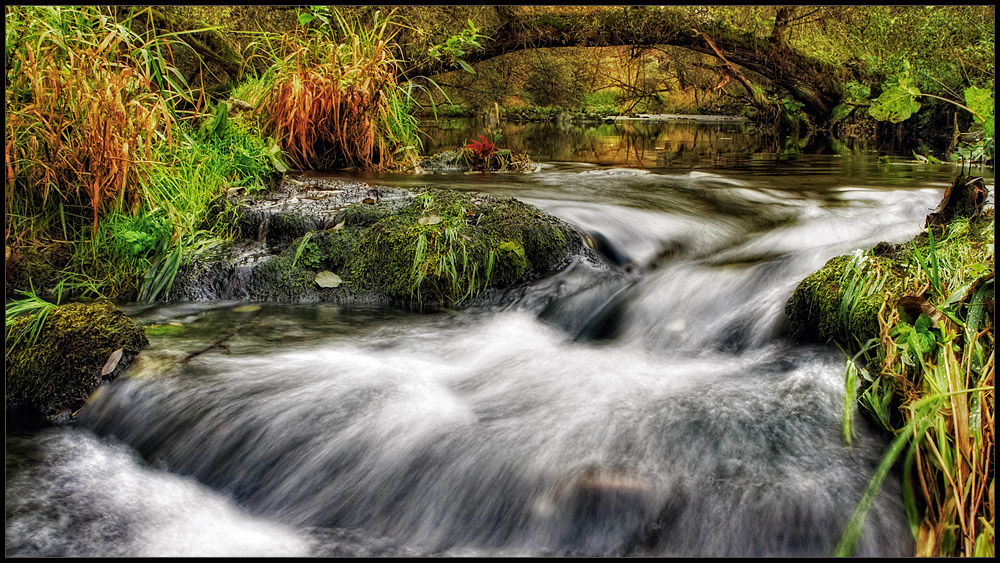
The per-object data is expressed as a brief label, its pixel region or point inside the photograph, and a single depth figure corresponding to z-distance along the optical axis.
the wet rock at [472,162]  7.62
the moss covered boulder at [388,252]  3.94
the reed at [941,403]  1.66
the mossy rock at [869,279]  2.48
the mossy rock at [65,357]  2.72
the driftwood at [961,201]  2.98
